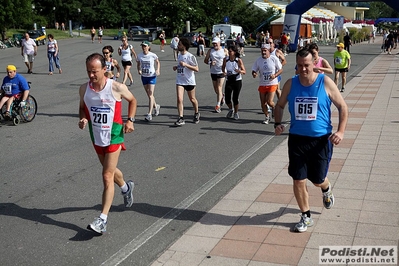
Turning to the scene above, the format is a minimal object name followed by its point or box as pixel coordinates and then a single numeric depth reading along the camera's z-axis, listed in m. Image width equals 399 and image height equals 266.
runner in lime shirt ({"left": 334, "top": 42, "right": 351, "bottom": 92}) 17.07
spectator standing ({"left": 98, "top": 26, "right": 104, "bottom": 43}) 48.82
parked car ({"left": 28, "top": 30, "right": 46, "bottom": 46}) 46.12
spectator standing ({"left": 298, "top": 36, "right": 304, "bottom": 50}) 41.37
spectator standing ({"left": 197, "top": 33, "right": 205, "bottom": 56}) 37.81
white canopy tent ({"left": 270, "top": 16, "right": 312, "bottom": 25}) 49.89
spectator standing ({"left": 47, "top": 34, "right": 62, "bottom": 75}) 23.22
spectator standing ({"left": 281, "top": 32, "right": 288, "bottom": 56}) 39.34
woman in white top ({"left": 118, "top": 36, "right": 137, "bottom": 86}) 18.77
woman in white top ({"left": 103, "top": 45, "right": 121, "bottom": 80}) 13.55
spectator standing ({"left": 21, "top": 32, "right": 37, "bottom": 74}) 23.08
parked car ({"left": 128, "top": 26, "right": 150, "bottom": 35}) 61.53
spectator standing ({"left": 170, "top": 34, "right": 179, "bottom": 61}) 33.16
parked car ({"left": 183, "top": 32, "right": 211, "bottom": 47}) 44.88
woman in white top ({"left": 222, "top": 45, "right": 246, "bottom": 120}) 12.15
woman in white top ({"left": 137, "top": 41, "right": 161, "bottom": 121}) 12.42
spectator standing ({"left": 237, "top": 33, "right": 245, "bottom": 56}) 44.29
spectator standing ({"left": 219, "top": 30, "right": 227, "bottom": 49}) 42.06
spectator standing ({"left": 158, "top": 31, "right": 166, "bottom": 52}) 41.22
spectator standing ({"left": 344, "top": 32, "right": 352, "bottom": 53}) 34.81
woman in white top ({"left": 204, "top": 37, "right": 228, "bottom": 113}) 13.08
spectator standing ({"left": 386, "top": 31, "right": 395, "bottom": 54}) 40.67
